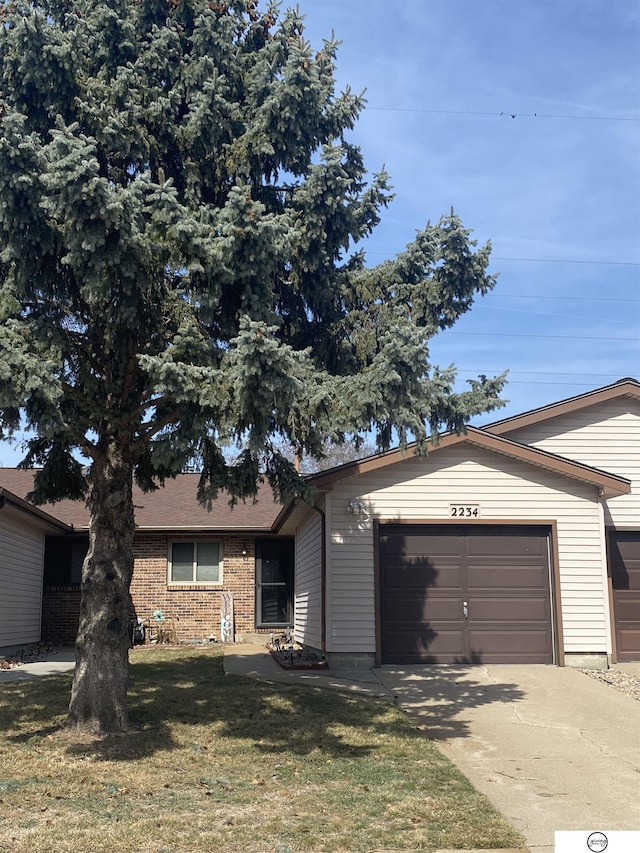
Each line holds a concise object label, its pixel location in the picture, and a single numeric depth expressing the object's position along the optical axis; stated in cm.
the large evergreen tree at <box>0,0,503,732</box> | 779
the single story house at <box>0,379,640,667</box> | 1363
